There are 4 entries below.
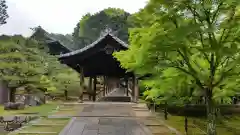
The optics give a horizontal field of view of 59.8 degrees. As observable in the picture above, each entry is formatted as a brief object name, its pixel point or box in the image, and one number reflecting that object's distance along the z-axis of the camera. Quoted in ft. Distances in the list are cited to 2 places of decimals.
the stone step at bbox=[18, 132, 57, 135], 21.51
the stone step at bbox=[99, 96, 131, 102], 55.03
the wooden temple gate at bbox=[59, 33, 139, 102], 39.68
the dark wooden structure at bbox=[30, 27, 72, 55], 87.03
